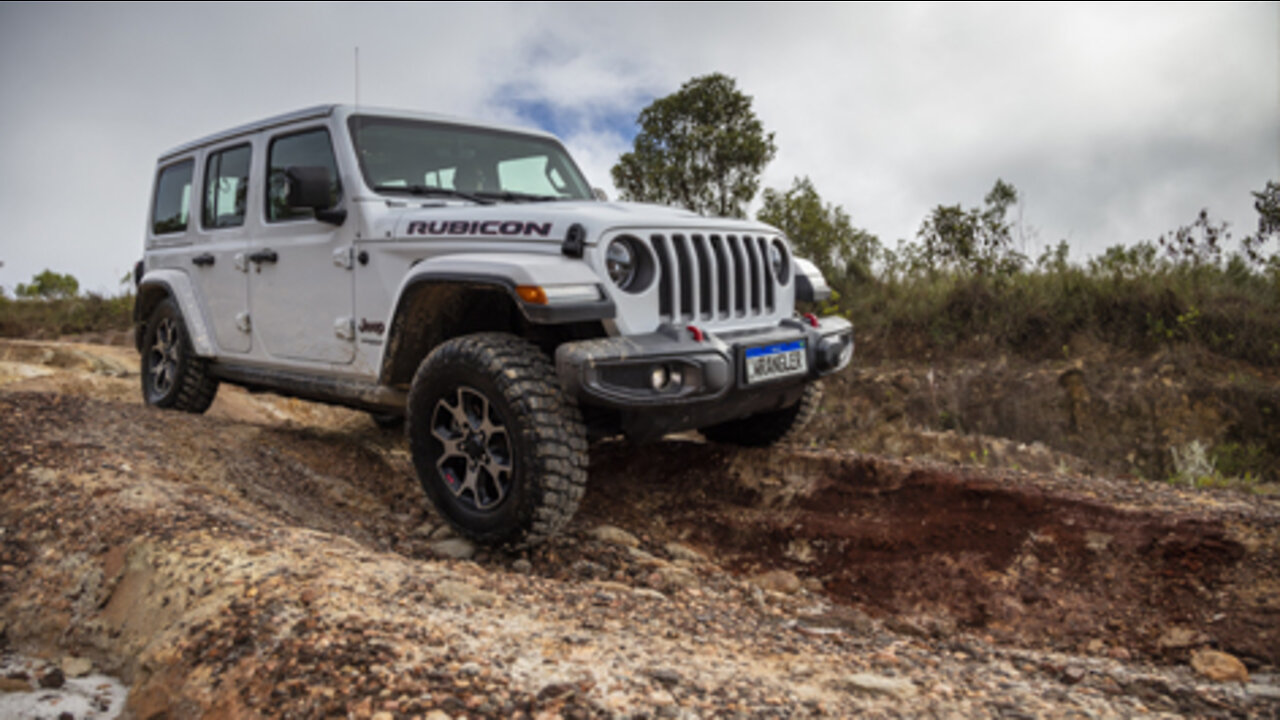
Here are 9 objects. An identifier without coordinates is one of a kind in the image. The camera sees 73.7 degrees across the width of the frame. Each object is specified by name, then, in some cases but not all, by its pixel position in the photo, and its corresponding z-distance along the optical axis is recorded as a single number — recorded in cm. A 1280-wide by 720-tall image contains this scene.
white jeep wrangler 324
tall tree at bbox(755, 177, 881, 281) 1043
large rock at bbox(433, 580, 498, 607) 258
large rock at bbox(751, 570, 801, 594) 352
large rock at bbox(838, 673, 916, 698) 213
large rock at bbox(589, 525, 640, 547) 373
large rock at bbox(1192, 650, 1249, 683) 266
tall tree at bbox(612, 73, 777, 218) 1148
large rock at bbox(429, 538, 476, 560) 359
